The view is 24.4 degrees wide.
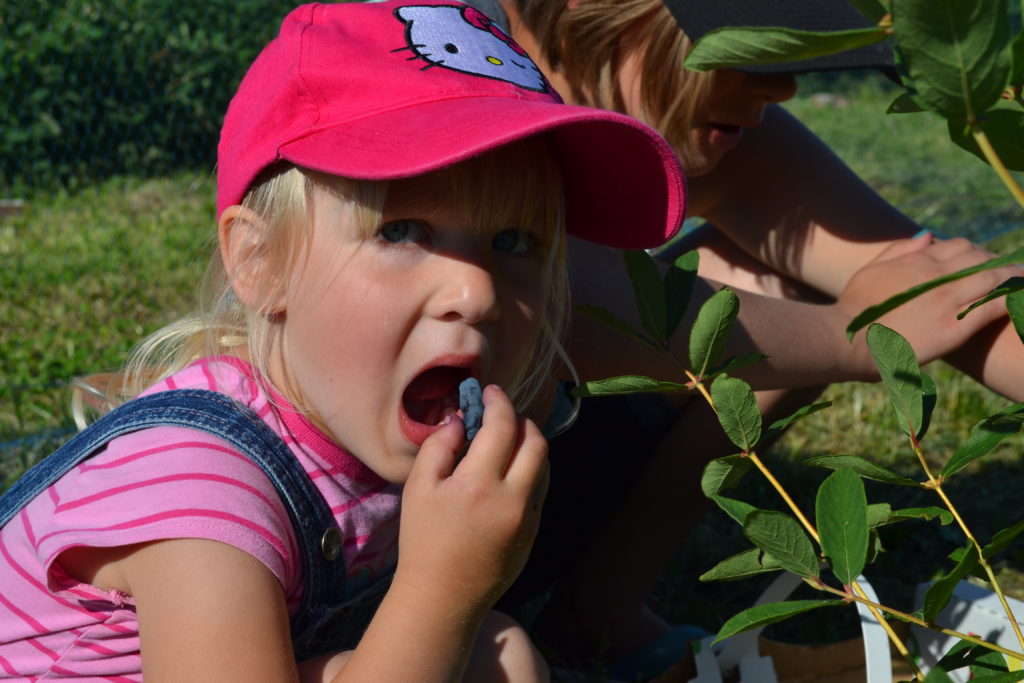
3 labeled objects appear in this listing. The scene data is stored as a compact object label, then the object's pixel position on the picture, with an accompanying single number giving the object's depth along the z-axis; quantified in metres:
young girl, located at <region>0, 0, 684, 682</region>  0.87
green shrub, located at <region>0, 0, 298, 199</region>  2.18
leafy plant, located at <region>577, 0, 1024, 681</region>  0.59
